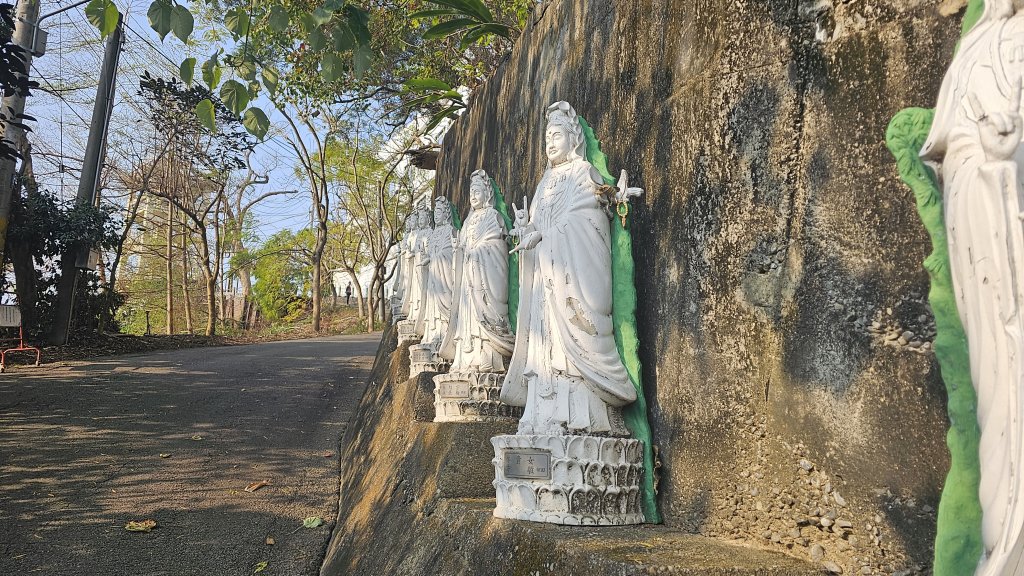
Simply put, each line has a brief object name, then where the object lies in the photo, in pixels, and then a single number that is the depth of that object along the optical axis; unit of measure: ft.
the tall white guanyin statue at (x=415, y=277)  26.50
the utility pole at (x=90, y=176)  41.32
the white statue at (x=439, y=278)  22.02
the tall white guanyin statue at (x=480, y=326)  16.35
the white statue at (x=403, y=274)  30.53
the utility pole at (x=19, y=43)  29.14
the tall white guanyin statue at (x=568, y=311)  11.58
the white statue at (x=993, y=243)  5.99
